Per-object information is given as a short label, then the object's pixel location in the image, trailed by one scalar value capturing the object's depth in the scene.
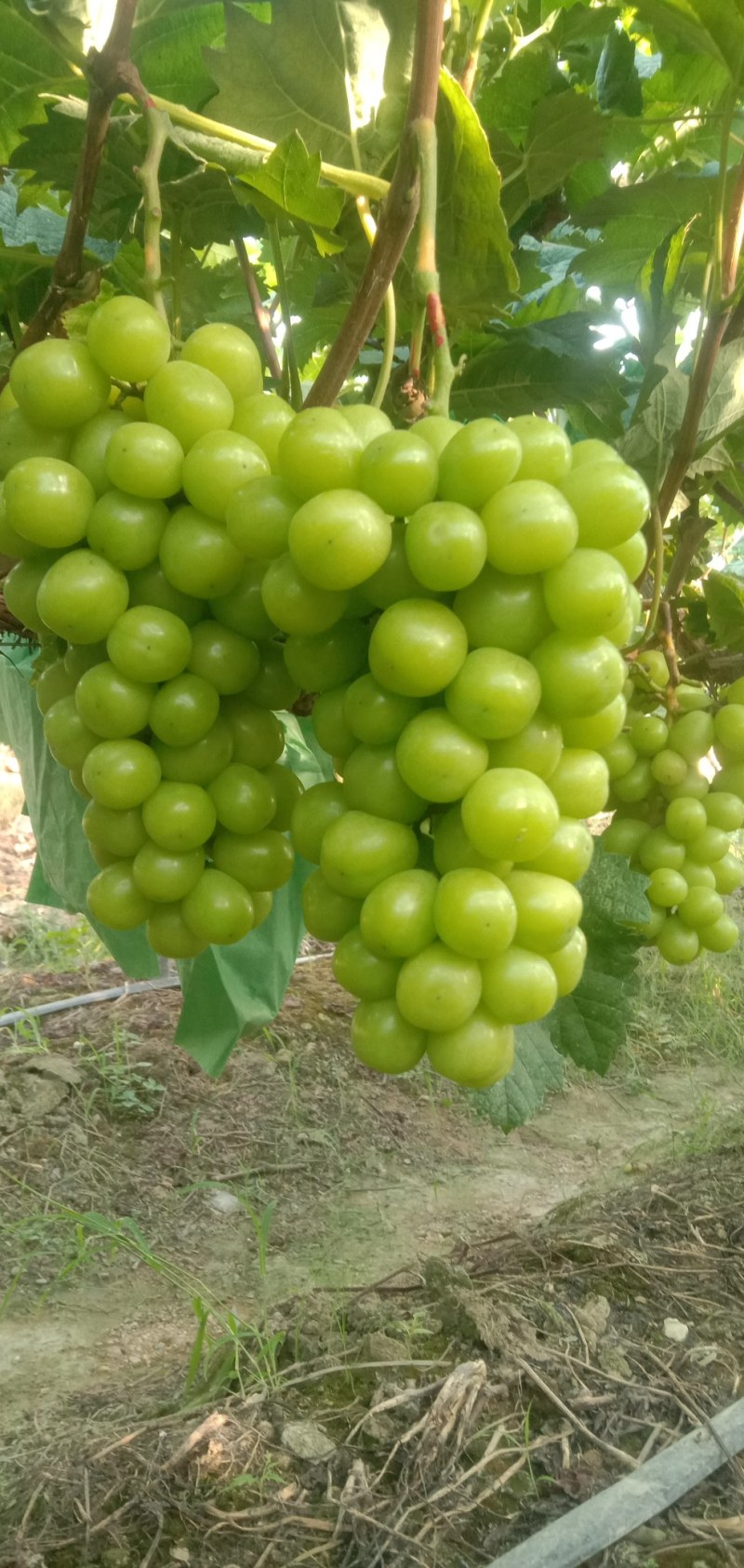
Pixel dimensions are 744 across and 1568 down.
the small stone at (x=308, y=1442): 1.58
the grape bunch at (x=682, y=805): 0.92
